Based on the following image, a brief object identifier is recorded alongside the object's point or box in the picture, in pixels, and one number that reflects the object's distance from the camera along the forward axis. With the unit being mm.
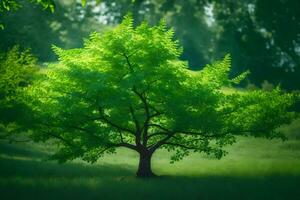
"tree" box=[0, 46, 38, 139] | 19328
